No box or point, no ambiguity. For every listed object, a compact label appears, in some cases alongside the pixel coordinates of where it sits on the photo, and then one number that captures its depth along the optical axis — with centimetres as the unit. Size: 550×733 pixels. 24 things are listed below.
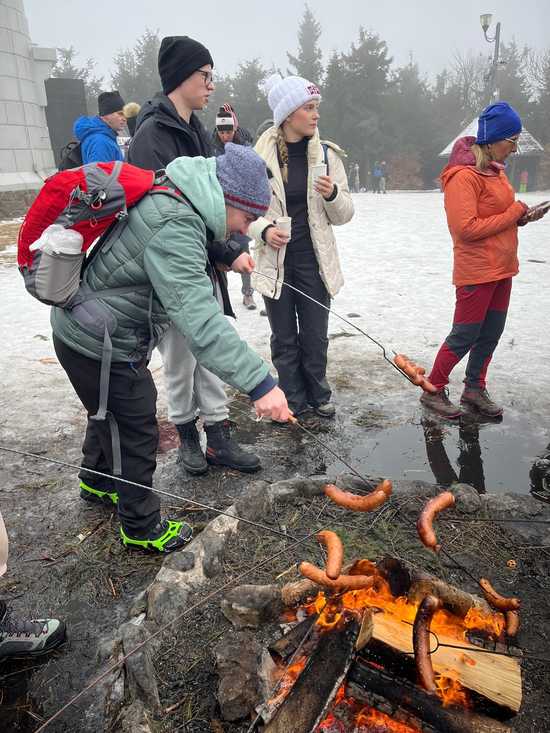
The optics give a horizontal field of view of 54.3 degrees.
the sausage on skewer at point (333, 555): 198
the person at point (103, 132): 576
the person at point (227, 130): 623
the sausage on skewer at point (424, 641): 183
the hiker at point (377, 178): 3092
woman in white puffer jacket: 396
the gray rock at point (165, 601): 238
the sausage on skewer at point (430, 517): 216
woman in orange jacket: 397
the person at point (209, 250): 342
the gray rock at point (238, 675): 194
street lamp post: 1993
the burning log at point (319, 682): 175
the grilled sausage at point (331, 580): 199
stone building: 1800
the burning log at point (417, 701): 176
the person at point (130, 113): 661
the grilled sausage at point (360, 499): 218
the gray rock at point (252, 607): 234
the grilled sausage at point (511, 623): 218
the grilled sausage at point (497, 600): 221
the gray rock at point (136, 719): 187
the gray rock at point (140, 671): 202
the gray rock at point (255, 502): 299
